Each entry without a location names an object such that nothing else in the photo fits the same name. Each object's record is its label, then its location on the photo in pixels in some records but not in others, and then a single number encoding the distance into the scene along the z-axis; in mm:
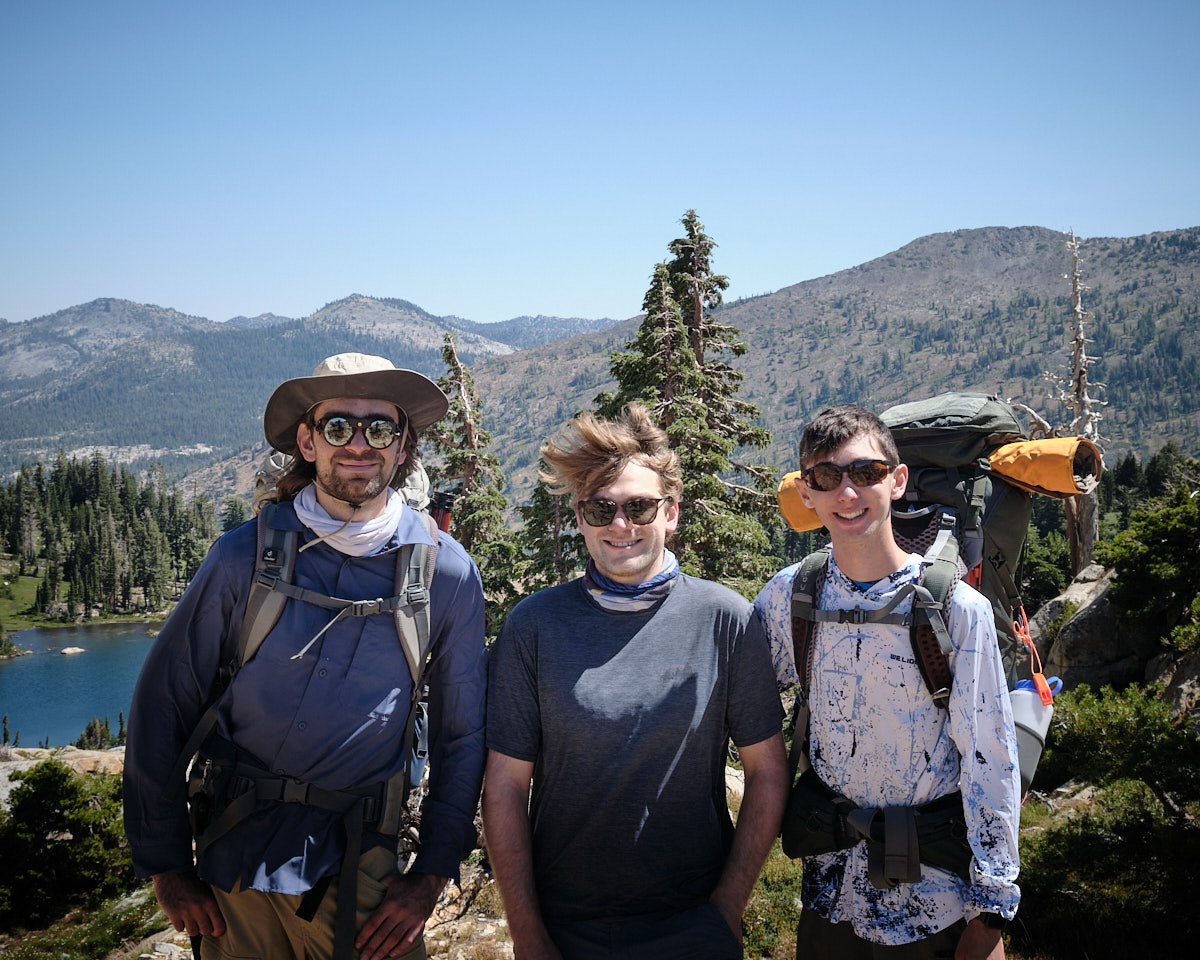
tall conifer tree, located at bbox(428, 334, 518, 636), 21562
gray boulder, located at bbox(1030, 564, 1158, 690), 18188
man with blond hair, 3023
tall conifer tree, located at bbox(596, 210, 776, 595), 17359
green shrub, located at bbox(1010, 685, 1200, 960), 6488
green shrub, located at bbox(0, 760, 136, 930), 19094
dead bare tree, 23953
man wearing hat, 3111
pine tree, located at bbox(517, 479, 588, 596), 20672
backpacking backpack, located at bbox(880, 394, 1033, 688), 4250
